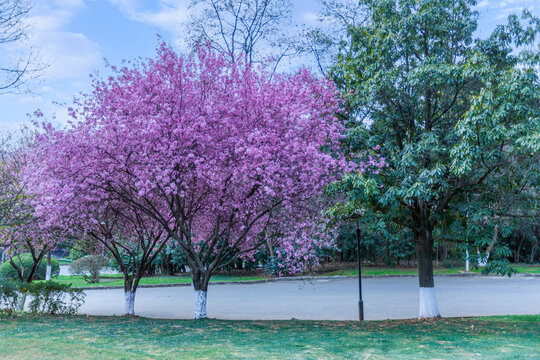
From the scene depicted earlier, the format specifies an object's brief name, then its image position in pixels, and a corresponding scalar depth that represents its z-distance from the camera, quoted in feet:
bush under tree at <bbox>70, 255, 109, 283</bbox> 83.51
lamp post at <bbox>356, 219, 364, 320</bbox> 37.73
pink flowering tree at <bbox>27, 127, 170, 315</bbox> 27.45
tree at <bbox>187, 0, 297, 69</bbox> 59.52
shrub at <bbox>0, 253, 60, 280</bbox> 74.79
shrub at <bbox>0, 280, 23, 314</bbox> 35.94
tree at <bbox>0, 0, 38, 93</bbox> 25.81
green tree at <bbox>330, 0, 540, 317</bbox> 28.22
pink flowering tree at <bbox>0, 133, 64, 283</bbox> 33.58
